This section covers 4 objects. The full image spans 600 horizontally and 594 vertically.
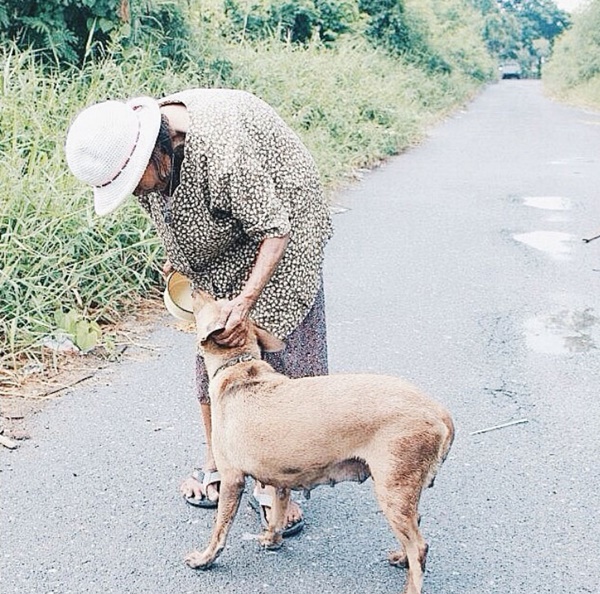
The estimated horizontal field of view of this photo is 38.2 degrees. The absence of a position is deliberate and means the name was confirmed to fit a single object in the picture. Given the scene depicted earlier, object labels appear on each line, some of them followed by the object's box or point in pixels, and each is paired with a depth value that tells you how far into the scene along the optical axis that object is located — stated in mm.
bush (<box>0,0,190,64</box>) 7523
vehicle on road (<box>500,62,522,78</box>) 67612
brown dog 2646
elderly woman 2660
